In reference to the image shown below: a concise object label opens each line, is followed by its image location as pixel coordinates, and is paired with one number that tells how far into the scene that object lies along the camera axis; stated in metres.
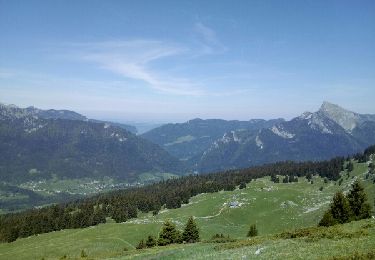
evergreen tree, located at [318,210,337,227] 64.50
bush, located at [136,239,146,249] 83.06
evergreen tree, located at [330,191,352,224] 66.73
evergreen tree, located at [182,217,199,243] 85.88
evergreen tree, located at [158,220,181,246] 80.19
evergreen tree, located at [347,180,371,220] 68.00
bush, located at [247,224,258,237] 85.86
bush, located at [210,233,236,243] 62.66
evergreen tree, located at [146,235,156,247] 83.06
